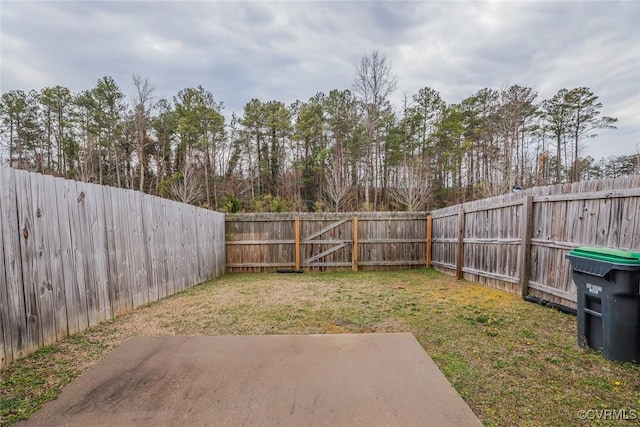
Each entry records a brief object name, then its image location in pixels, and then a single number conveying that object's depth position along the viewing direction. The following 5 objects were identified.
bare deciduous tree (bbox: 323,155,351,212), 13.29
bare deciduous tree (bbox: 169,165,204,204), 13.53
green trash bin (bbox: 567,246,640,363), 2.09
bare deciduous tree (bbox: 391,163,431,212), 12.52
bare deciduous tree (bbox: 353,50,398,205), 14.52
